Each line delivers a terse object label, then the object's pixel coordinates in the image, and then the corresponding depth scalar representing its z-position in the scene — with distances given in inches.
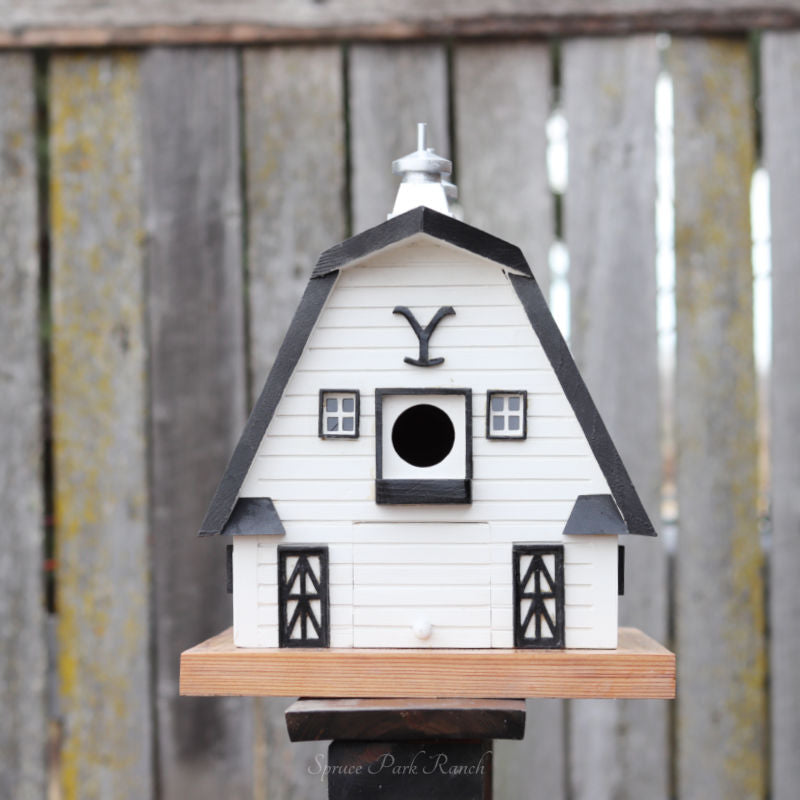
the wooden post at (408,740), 60.4
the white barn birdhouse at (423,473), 61.4
